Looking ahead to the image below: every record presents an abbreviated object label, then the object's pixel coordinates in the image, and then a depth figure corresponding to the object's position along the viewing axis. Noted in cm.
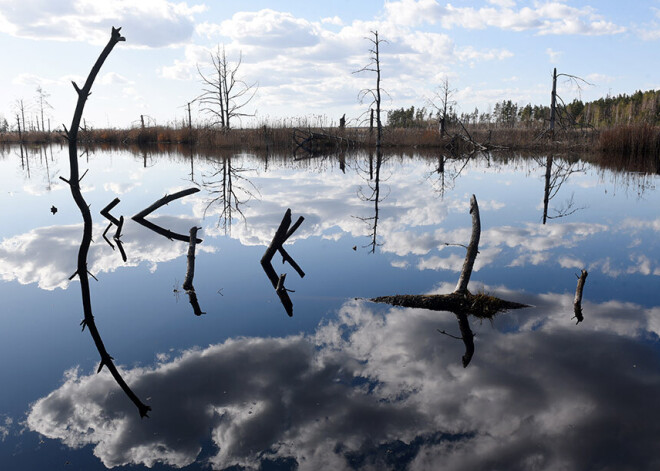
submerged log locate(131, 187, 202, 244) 877
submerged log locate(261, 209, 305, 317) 714
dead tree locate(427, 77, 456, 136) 3667
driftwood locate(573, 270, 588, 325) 619
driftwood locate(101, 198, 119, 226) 937
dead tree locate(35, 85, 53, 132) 6595
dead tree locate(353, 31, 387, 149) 2975
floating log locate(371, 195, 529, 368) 629
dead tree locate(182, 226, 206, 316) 717
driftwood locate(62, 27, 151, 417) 460
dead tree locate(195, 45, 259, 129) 3962
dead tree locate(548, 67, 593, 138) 2590
